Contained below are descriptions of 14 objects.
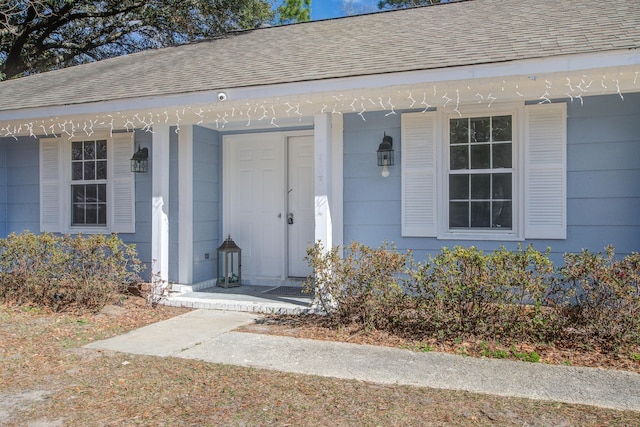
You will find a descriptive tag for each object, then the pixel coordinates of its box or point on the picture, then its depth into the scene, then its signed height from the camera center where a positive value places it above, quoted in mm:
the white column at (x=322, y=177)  5965 +357
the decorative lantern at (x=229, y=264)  7373 -841
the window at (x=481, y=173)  5867 +403
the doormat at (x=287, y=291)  6830 -1152
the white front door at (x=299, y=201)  7418 +97
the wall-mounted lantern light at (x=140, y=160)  7297 +680
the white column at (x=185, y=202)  7113 +80
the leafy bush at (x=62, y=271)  6145 -785
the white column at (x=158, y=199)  6695 +115
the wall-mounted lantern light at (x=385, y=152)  6125 +664
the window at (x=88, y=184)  7543 +353
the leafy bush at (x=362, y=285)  5051 -778
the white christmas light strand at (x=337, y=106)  5199 +1199
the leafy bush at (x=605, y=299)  4316 -787
